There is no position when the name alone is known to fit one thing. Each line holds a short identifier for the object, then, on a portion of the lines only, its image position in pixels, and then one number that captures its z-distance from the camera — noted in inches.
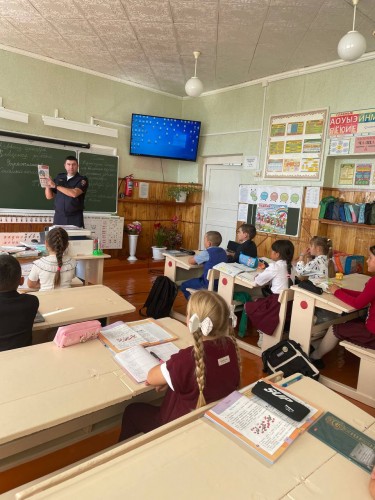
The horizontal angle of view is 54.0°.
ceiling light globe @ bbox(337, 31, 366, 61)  117.2
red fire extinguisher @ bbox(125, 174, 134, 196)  255.4
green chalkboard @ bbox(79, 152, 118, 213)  238.9
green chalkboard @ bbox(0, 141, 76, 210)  208.5
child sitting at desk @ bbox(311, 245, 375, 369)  104.0
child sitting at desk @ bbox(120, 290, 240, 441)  53.7
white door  258.2
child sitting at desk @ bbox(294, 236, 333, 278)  137.4
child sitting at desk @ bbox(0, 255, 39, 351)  69.6
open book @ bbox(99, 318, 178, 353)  69.2
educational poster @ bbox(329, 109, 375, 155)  177.8
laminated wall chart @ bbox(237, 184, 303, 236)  211.5
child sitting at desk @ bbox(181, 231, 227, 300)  150.3
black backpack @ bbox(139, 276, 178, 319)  153.2
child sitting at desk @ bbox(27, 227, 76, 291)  105.7
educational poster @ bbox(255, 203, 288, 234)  217.3
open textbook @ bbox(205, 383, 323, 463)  43.6
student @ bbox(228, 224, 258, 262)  157.9
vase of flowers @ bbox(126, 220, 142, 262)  255.8
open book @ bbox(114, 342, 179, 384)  59.5
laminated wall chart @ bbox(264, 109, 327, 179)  199.5
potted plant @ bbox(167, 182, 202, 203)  273.3
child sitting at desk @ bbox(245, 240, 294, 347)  125.6
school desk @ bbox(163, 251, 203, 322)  157.9
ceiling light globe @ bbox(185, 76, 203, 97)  172.9
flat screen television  253.6
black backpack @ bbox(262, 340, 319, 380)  105.9
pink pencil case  66.4
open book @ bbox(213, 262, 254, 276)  135.6
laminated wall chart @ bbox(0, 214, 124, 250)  214.5
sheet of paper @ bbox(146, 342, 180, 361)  66.7
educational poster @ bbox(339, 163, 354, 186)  193.9
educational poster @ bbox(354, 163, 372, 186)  186.2
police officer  170.2
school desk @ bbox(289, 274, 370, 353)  109.9
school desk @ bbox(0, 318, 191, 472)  47.3
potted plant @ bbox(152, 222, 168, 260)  266.2
